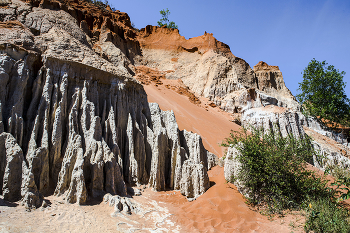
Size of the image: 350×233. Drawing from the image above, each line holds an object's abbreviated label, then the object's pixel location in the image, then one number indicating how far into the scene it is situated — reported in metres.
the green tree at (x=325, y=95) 26.77
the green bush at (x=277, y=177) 9.34
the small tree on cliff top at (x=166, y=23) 46.28
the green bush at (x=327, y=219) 6.95
